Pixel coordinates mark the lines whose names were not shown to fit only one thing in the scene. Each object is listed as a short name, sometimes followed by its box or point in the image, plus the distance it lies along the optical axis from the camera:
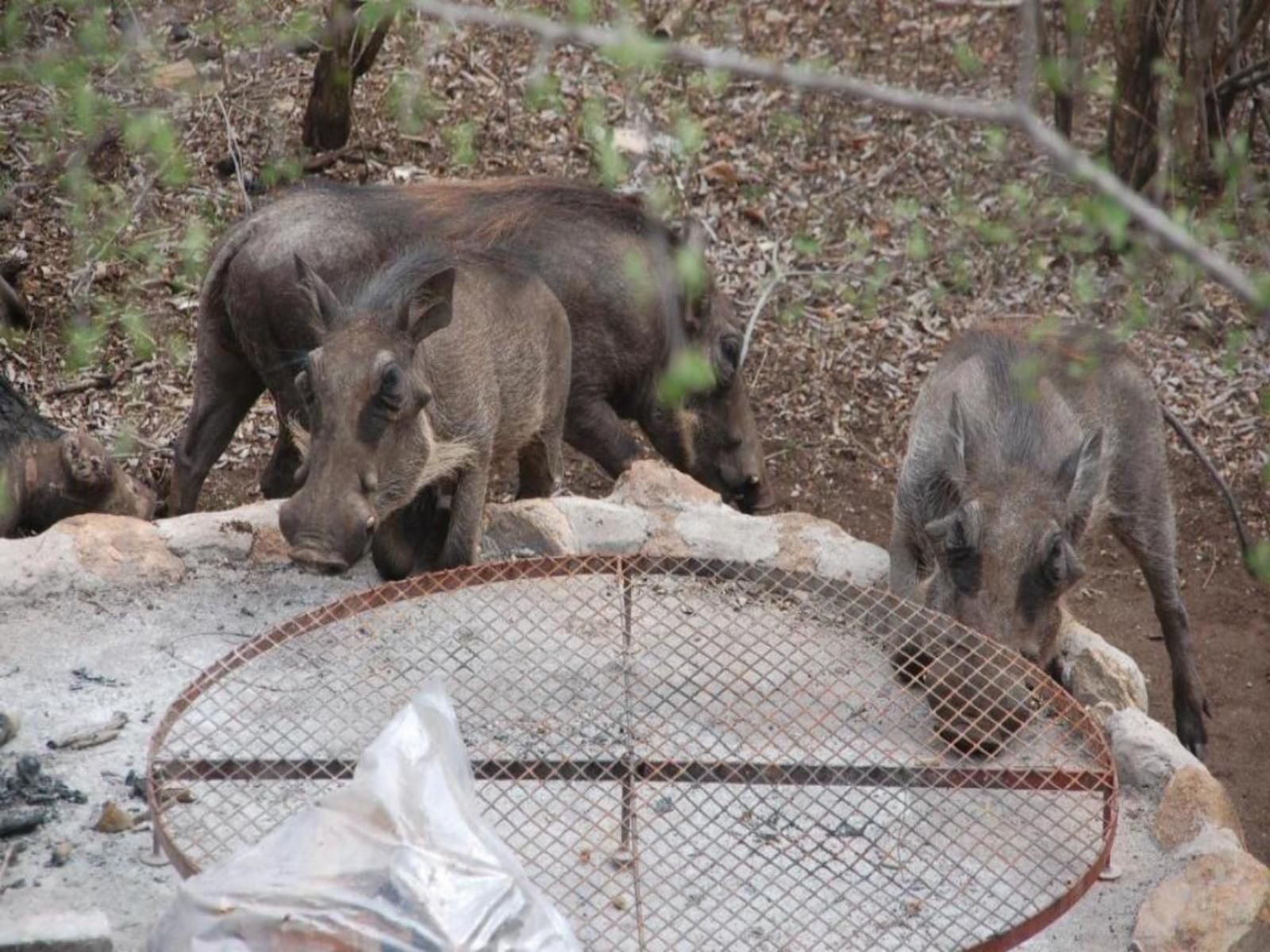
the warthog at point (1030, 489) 7.55
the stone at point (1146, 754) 6.95
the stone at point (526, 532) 8.65
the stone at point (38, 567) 7.93
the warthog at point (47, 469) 9.48
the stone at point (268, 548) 8.41
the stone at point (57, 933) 4.86
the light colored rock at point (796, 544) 8.67
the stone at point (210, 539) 8.40
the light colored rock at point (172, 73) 12.53
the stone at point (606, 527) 8.70
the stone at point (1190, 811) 6.56
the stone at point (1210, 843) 6.39
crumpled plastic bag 4.41
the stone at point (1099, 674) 7.87
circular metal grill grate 5.98
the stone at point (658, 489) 9.04
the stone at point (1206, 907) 5.78
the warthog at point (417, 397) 7.57
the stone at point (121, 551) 8.11
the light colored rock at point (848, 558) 8.66
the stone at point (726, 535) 8.69
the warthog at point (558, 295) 9.29
